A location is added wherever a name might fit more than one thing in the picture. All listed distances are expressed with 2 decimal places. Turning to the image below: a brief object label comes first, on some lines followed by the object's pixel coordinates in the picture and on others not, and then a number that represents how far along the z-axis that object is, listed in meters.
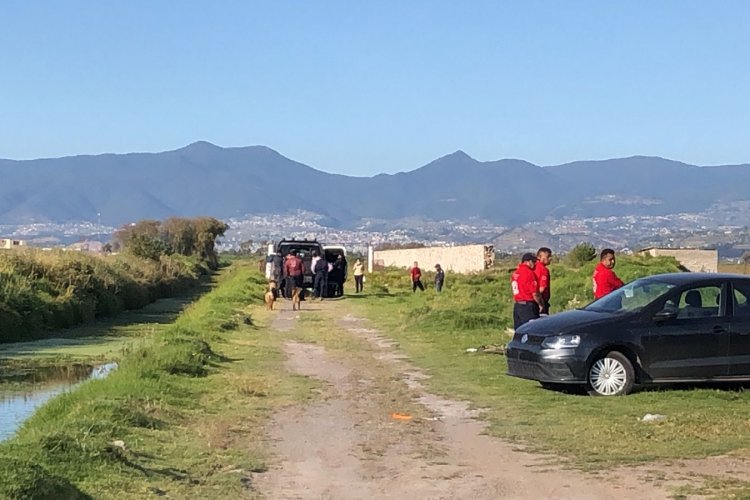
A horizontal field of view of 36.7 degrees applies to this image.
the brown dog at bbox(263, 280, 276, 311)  34.28
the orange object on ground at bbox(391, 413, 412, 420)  12.61
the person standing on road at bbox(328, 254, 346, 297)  41.75
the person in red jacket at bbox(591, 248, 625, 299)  16.48
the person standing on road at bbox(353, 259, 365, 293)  44.81
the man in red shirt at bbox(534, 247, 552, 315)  17.48
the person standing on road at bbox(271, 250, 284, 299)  37.72
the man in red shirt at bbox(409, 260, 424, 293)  43.50
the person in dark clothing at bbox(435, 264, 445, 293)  41.12
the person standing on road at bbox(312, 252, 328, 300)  38.44
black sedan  13.71
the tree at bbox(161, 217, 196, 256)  92.78
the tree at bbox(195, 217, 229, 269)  96.75
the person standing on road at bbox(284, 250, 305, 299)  34.75
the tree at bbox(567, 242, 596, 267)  42.42
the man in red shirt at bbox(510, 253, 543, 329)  17.23
